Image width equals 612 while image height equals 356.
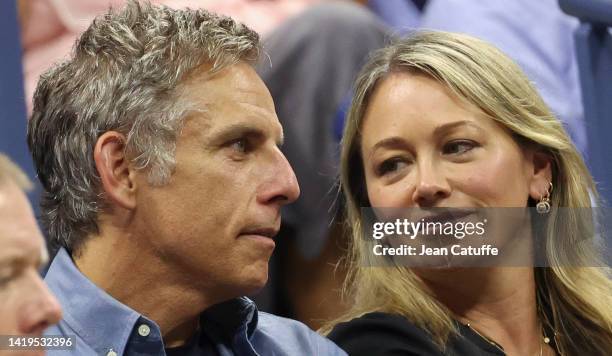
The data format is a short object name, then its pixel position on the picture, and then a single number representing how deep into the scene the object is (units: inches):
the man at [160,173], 131.1
